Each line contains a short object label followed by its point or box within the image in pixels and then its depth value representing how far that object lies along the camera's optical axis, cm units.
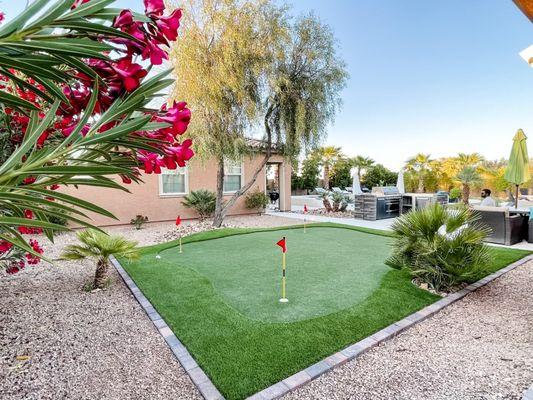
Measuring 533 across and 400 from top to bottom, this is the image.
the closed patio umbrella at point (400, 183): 1590
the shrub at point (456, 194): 2009
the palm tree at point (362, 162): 3175
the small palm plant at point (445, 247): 470
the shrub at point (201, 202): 1328
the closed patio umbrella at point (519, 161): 870
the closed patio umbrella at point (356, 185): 1588
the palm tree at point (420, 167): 2339
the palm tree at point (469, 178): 1745
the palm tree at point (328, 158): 3234
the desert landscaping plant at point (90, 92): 77
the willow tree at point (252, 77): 913
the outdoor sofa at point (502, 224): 822
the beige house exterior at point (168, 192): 1202
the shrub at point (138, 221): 1180
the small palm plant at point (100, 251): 475
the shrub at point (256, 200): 1549
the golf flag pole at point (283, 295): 429
